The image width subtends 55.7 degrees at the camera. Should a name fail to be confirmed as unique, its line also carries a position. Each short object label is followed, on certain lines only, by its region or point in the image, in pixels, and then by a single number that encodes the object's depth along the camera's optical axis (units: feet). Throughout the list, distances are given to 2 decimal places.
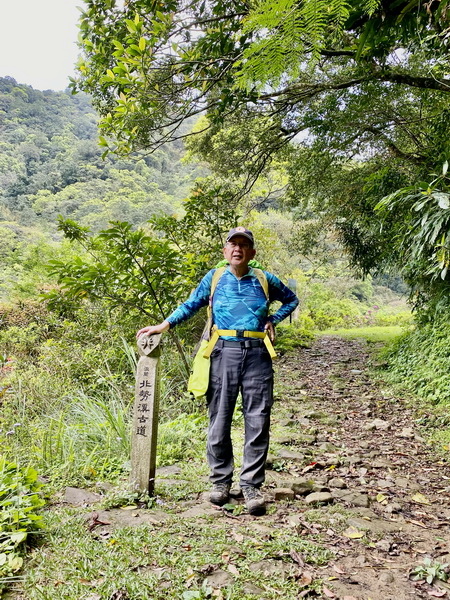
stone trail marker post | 9.71
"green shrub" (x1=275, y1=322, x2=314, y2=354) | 34.12
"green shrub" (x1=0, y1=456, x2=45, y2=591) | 6.66
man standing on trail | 9.59
